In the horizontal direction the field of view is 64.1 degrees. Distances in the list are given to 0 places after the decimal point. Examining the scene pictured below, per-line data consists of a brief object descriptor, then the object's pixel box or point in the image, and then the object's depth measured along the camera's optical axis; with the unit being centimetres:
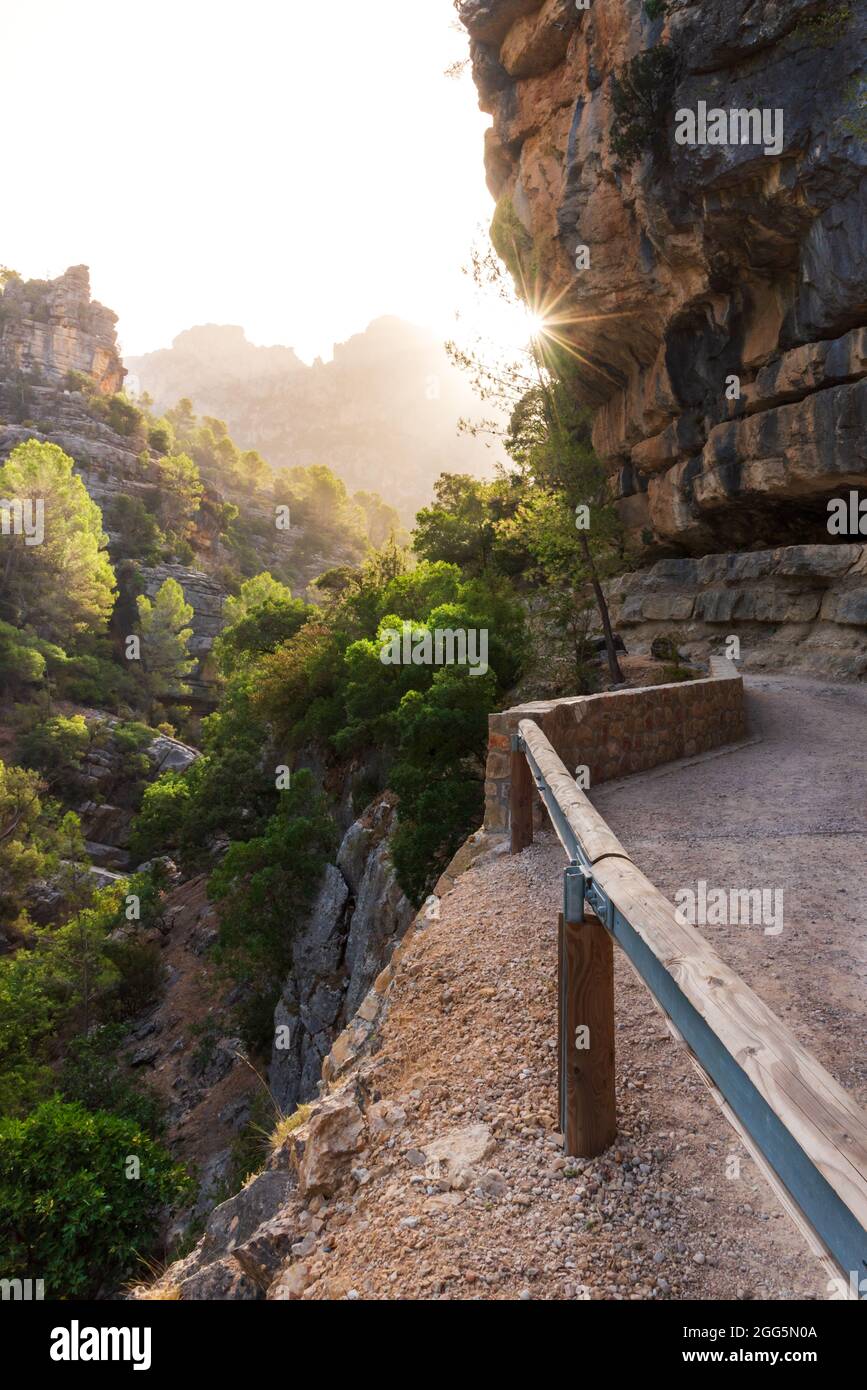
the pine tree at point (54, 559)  3722
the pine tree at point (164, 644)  4434
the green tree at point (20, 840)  2417
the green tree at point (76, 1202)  965
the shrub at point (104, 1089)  1553
